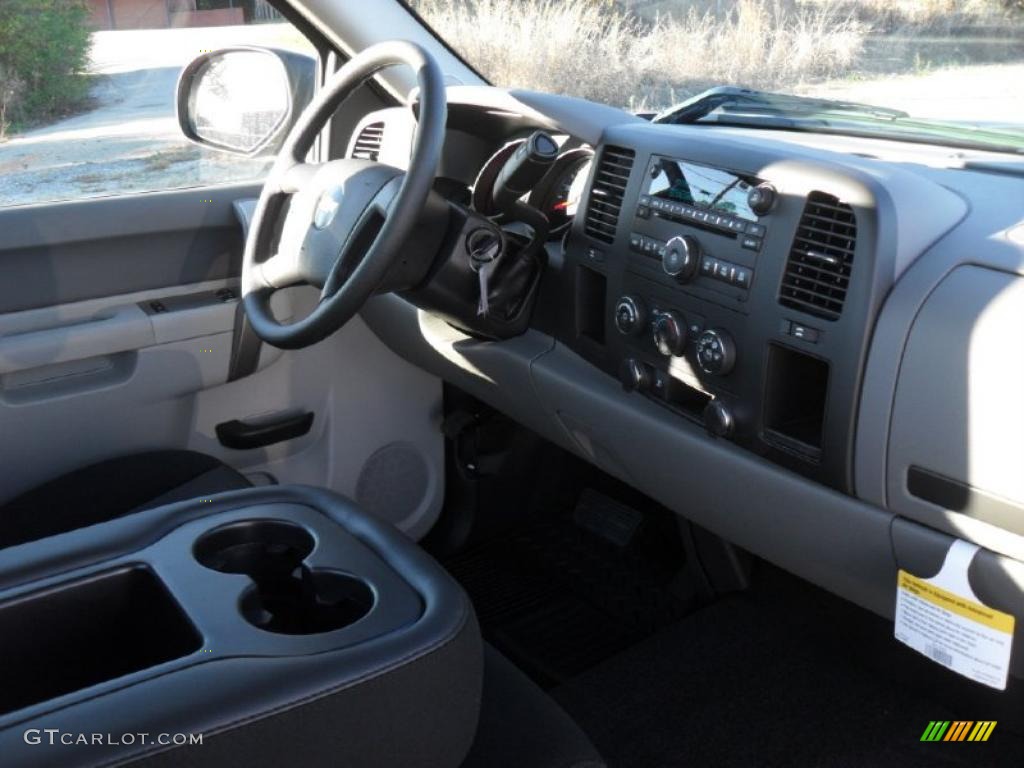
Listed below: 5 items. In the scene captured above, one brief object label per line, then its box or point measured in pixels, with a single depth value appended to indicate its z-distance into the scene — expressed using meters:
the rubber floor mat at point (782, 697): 2.13
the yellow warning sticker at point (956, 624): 1.38
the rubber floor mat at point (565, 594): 2.49
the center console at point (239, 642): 1.00
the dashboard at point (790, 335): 1.40
